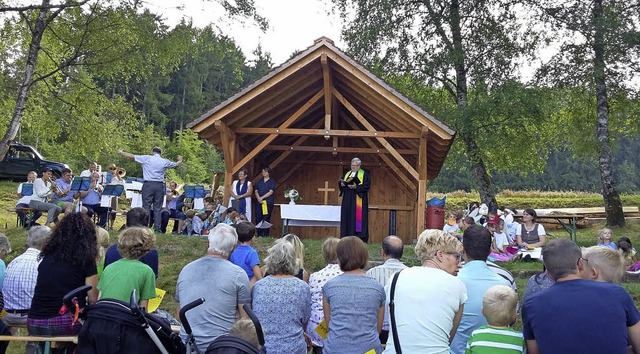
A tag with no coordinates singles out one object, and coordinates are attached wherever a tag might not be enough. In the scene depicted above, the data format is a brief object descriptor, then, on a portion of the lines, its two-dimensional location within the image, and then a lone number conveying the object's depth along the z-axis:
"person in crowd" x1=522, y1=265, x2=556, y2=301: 4.51
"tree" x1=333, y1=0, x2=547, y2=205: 18.80
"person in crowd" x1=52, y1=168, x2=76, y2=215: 13.11
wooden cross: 15.13
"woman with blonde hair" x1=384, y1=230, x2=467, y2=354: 3.82
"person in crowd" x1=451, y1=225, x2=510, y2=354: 4.20
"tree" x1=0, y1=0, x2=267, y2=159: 13.27
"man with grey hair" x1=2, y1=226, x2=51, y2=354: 5.32
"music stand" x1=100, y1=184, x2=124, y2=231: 13.30
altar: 13.09
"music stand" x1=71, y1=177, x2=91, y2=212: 13.03
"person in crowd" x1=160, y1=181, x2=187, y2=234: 14.90
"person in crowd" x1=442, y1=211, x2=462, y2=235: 12.83
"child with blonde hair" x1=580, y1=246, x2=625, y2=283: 3.83
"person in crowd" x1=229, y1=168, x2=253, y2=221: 13.09
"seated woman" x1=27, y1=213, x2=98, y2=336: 4.67
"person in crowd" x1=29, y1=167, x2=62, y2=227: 12.58
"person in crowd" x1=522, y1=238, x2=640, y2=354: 3.33
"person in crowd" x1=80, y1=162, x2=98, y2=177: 13.46
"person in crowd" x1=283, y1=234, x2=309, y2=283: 4.72
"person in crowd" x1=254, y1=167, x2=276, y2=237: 13.43
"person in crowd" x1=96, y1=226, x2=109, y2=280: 5.01
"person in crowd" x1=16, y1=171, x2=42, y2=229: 13.30
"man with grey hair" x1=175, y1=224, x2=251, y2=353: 4.42
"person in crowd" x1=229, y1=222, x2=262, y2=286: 5.48
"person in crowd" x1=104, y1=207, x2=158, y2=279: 5.21
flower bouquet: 13.99
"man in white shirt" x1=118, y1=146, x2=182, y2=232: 12.45
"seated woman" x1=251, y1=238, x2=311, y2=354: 4.31
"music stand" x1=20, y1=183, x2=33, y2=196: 13.38
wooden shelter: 12.03
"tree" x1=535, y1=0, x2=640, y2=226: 15.84
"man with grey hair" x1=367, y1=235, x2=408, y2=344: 4.79
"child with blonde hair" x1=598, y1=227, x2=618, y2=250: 10.19
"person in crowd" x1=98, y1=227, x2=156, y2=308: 4.43
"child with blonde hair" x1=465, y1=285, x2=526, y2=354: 3.66
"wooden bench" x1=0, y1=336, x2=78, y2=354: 4.58
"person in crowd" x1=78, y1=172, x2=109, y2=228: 13.04
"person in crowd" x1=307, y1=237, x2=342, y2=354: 4.89
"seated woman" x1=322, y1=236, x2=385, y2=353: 4.20
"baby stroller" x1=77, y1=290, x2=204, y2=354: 3.70
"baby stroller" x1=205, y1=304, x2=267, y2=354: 3.23
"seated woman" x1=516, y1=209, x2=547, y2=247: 11.07
